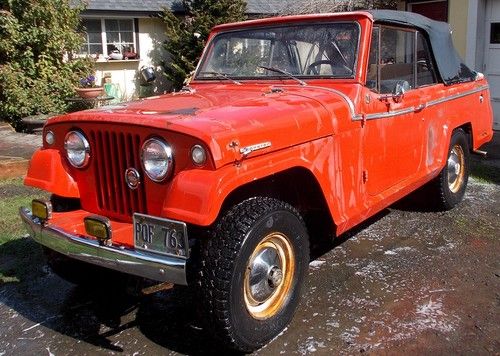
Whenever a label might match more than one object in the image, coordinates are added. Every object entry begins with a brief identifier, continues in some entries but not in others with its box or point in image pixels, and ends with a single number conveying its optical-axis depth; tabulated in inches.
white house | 496.4
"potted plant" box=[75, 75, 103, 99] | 415.2
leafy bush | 383.2
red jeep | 103.0
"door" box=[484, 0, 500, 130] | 358.0
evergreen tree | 480.5
